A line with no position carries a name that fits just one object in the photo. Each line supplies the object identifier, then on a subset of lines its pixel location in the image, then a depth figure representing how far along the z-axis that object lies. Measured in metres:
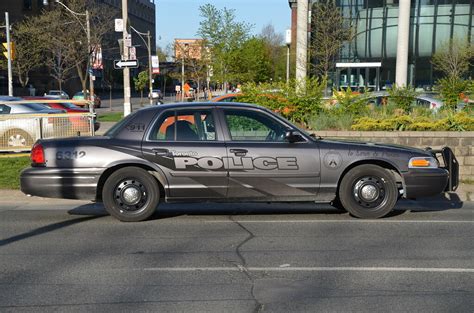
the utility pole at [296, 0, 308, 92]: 28.36
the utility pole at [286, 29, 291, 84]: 39.55
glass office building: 41.81
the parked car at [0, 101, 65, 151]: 13.62
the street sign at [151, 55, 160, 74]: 41.54
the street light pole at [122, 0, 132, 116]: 21.48
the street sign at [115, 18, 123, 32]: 20.56
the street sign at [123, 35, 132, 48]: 20.56
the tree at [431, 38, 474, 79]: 35.91
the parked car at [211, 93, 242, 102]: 15.58
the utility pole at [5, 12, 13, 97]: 32.81
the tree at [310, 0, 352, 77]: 33.22
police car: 7.83
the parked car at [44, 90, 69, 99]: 52.56
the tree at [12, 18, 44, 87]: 48.19
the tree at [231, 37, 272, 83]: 29.02
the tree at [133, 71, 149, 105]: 52.94
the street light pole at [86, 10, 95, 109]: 28.61
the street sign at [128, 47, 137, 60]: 21.46
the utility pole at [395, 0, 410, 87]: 35.66
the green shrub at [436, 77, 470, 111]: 14.81
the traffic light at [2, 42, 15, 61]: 33.25
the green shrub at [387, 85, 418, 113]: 14.21
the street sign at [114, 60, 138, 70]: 17.67
